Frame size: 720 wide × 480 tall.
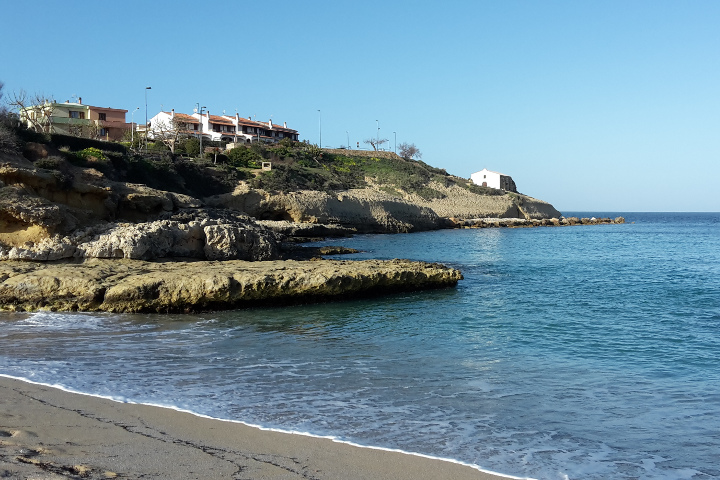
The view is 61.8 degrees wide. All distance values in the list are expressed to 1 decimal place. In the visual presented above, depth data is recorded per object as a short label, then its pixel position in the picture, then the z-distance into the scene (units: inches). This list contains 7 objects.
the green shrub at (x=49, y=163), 888.3
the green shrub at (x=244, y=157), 2463.1
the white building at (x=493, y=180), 3941.9
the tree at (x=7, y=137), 869.8
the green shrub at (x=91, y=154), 1186.0
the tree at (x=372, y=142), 4539.9
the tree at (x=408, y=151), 4332.2
